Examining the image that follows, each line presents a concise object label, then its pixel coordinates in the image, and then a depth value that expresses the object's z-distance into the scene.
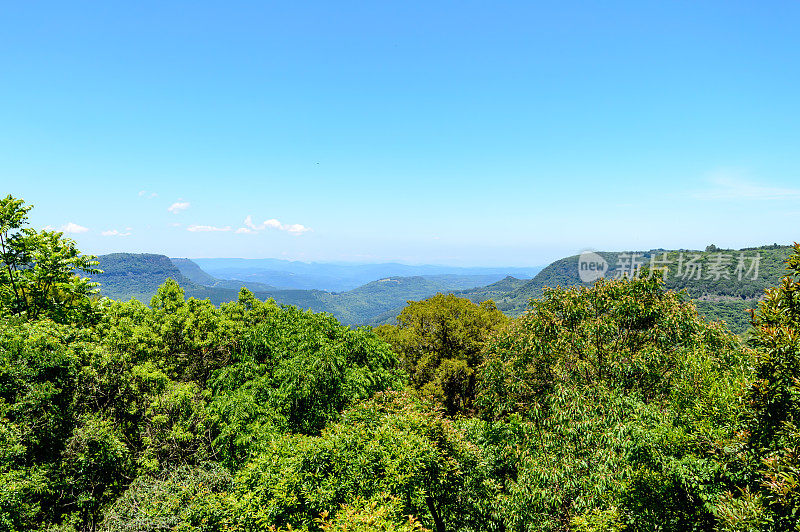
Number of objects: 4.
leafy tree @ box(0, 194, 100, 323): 15.52
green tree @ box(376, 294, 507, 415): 28.11
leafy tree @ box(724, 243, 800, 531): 5.20
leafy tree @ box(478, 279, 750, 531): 7.64
